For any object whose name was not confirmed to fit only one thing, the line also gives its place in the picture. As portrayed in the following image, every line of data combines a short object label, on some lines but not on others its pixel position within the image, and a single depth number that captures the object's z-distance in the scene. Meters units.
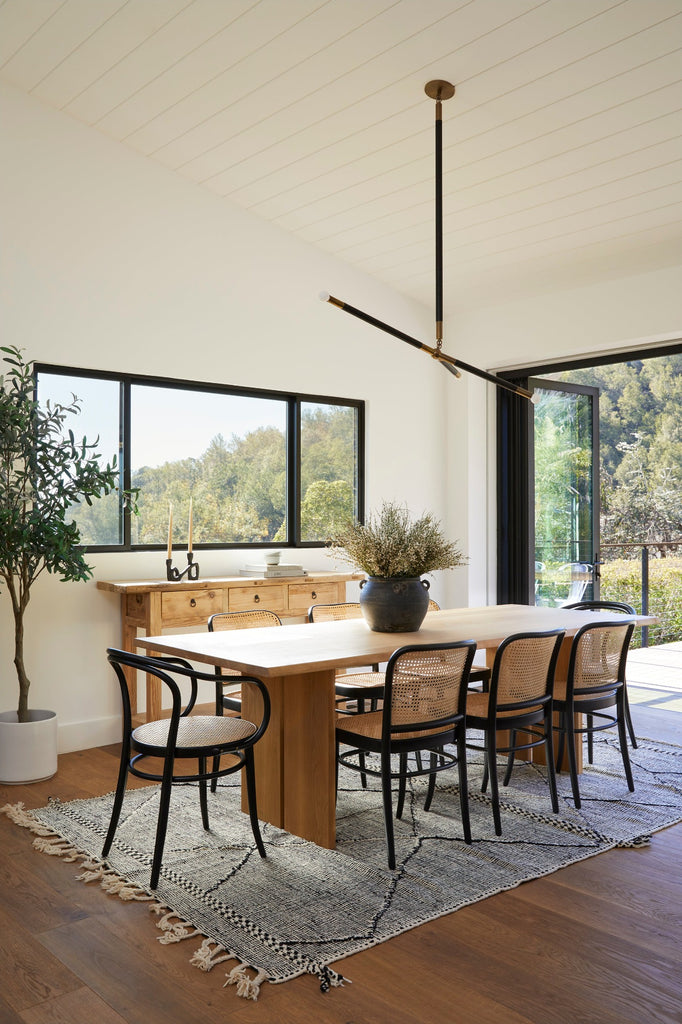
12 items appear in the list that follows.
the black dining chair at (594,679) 3.73
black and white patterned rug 2.57
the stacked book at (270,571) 5.26
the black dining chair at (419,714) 3.06
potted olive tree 4.05
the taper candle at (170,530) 4.95
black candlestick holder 4.88
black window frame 4.96
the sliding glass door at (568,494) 6.23
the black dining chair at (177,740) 2.88
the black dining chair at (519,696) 3.43
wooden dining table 3.12
